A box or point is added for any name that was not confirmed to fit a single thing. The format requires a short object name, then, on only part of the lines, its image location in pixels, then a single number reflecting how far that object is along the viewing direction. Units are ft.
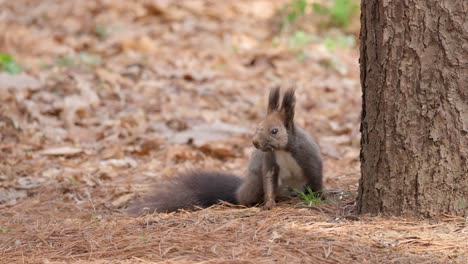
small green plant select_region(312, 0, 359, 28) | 63.67
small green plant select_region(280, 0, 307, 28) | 61.82
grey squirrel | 25.43
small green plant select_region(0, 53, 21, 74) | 48.80
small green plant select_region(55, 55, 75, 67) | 53.11
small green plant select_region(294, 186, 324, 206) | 24.62
